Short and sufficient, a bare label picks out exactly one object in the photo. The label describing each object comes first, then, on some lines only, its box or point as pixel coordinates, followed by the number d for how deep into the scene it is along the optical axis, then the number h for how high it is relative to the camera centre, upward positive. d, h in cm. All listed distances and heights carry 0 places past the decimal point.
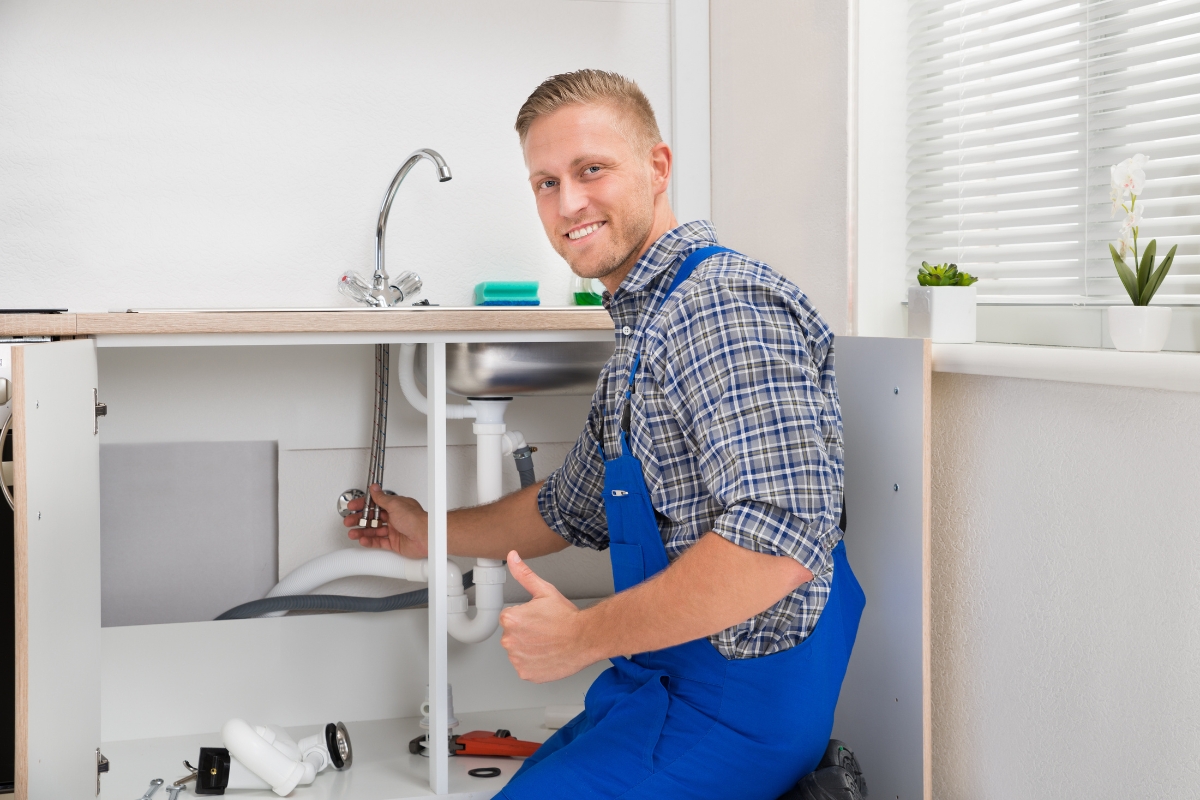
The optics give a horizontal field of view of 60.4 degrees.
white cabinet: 122 -42
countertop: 147 +12
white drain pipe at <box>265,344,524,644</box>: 192 -18
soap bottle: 214 +22
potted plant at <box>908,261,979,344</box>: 149 +14
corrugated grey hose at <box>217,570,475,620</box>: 213 -43
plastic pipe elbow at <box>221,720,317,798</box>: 176 -62
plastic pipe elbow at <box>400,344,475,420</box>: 198 +4
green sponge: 212 +22
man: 116 -13
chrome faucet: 205 +23
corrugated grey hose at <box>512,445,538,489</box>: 203 -13
